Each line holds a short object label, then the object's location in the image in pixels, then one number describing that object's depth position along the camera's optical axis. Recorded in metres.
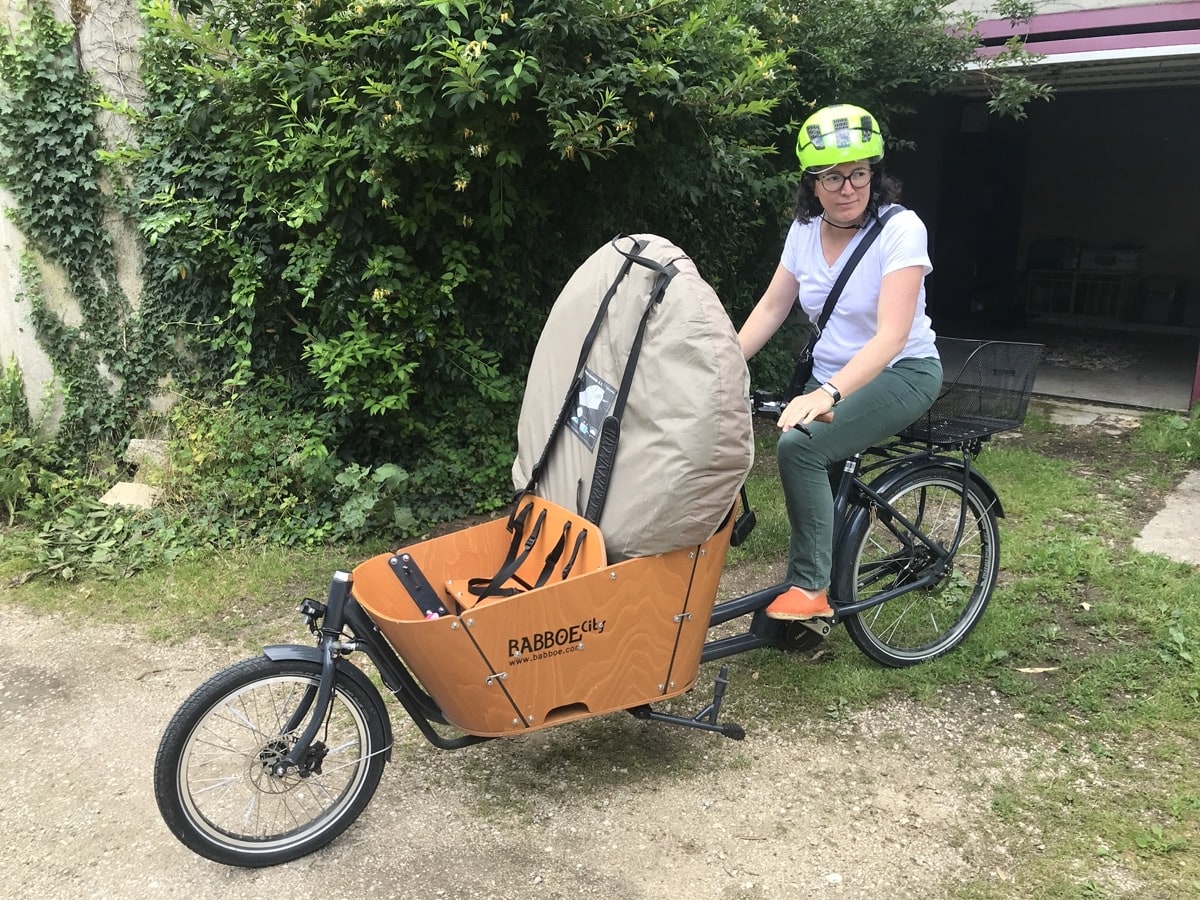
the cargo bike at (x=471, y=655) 2.37
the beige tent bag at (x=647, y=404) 2.43
